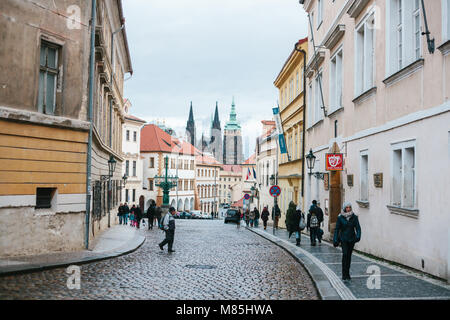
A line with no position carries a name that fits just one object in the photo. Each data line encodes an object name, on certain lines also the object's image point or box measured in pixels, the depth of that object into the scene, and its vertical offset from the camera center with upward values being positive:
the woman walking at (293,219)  18.66 -1.18
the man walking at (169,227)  15.93 -1.32
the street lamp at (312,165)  21.15 +1.05
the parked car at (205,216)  75.46 -4.49
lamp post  42.57 -0.01
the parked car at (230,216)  45.25 -2.61
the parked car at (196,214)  72.04 -4.13
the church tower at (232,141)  195.00 +18.94
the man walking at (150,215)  28.72 -1.68
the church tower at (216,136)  190.50 +20.36
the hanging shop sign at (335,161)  17.88 +1.06
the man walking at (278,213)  30.52 -1.52
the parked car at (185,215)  69.12 -4.00
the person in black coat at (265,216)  31.40 -1.78
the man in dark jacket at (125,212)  32.71 -1.79
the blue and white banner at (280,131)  33.19 +4.02
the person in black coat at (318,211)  17.88 -0.80
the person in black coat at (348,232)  10.48 -0.92
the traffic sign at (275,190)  24.45 -0.07
